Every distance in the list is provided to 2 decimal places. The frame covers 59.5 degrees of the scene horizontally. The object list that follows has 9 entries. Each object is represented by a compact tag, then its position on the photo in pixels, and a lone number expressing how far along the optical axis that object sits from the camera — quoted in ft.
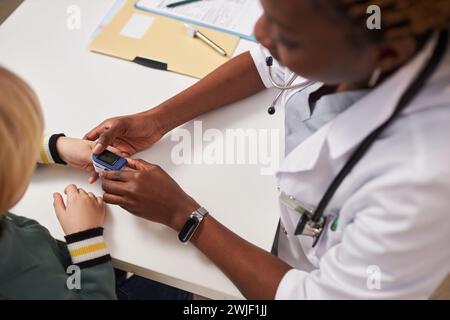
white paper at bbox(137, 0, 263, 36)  3.67
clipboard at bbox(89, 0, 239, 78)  3.38
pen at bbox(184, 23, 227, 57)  3.46
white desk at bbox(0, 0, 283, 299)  2.43
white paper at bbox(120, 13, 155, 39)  3.58
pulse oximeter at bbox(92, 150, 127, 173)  2.60
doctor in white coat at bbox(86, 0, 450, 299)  1.65
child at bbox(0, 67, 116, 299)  1.91
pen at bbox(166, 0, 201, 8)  3.77
